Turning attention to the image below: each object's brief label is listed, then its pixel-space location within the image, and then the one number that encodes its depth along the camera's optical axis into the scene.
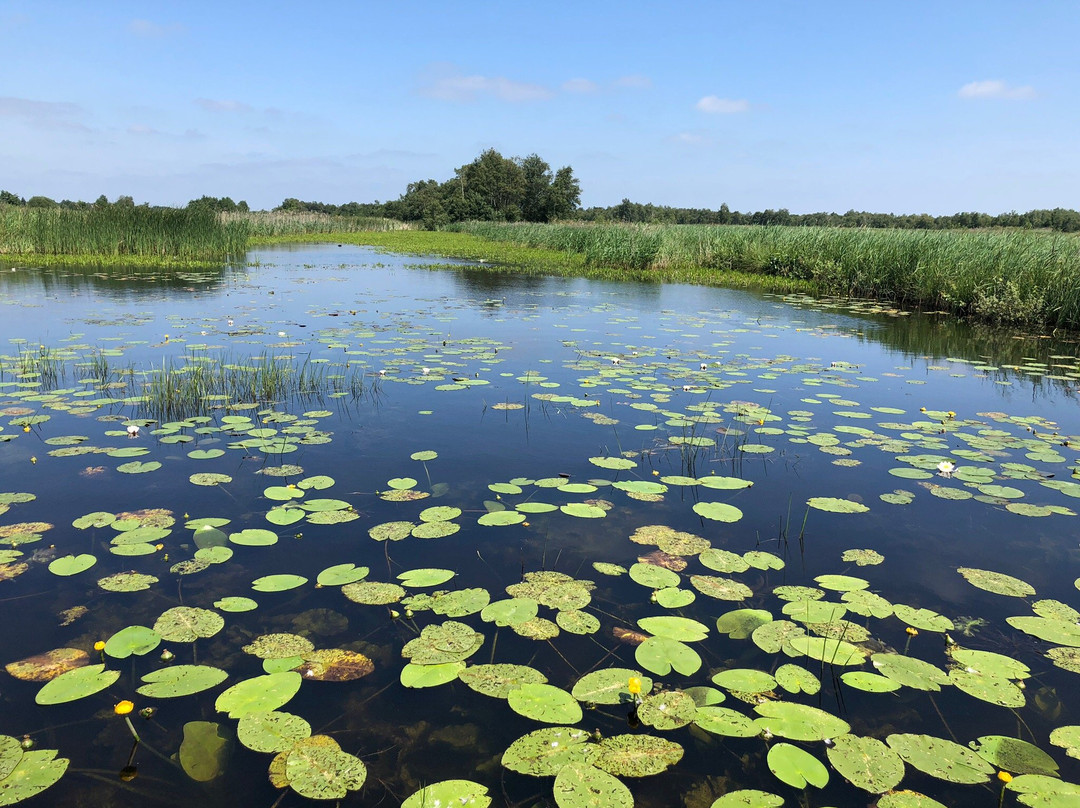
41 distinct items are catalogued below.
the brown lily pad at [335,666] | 2.00
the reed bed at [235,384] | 4.67
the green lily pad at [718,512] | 3.14
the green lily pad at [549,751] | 1.67
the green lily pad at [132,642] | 2.04
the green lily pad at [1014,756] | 1.73
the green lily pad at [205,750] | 1.66
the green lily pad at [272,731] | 1.72
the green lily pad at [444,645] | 2.07
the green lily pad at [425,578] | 2.50
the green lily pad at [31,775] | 1.55
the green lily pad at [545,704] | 1.82
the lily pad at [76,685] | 1.85
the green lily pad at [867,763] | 1.67
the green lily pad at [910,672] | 2.04
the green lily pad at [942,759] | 1.70
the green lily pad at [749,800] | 1.61
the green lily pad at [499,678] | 1.95
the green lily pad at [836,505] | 3.29
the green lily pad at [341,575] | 2.49
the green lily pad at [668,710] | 1.84
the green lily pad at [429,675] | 1.96
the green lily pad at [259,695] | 1.83
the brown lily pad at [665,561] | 2.70
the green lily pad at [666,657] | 2.07
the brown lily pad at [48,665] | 1.95
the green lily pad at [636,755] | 1.68
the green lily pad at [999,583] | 2.58
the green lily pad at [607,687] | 1.92
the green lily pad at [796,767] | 1.65
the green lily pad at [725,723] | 1.80
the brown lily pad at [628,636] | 2.22
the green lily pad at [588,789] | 1.57
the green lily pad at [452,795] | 1.56
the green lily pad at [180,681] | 1.88
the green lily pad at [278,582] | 2.43
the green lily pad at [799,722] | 1.81
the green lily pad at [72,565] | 2.48
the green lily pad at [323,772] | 1.60
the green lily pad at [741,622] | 2.29
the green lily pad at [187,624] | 2.14
